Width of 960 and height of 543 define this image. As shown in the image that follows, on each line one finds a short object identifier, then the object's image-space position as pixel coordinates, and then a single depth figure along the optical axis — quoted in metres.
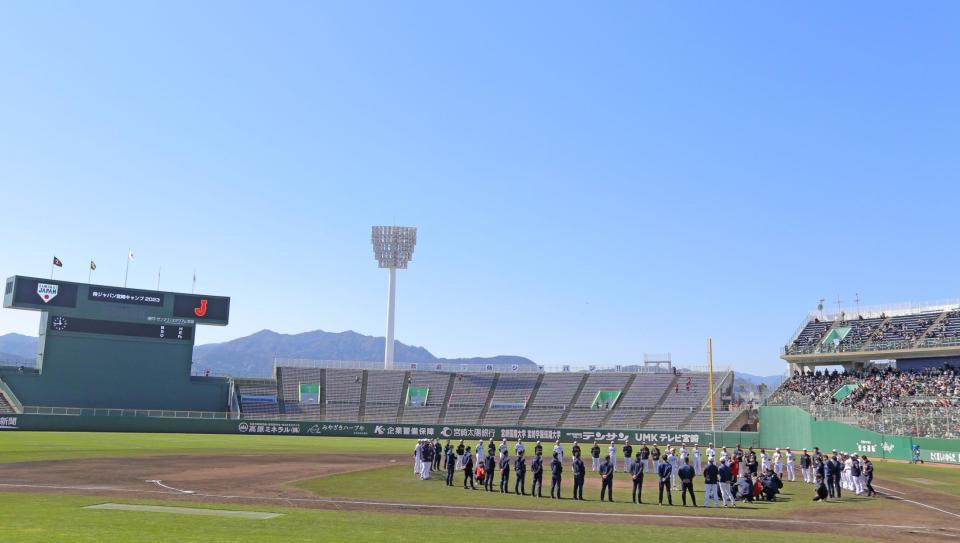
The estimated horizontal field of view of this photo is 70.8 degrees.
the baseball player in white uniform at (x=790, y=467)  32.44
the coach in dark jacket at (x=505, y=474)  26.83
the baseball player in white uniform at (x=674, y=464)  26.53
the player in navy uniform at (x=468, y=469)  27.50
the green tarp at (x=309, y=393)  76.25
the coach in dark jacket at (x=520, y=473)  25.67
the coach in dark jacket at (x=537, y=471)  25.12
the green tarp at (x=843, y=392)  59.21
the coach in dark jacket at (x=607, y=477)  23.98
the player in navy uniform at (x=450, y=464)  27.91
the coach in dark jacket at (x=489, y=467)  26.52
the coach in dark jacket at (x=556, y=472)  24.56
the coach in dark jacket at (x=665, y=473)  23.00
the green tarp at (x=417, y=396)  78.62
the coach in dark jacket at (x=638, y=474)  23.64
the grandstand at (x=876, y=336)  61.19
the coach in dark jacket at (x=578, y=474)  24.14
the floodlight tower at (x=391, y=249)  97.31
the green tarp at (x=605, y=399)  76.19
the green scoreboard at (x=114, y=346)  66.69
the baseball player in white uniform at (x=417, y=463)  31.19
